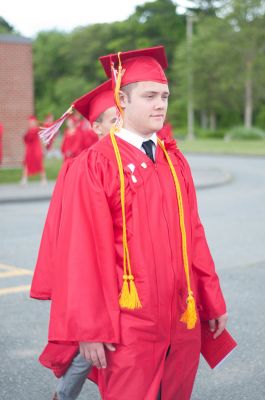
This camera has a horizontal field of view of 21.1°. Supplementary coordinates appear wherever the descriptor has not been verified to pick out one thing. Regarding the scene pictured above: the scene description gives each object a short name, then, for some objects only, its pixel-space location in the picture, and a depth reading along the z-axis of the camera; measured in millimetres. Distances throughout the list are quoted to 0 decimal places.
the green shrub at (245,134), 50328
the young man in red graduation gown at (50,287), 3119
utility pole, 57575
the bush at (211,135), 56250
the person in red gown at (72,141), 13523
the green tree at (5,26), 99375
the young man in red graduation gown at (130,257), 2855
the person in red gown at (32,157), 17969
